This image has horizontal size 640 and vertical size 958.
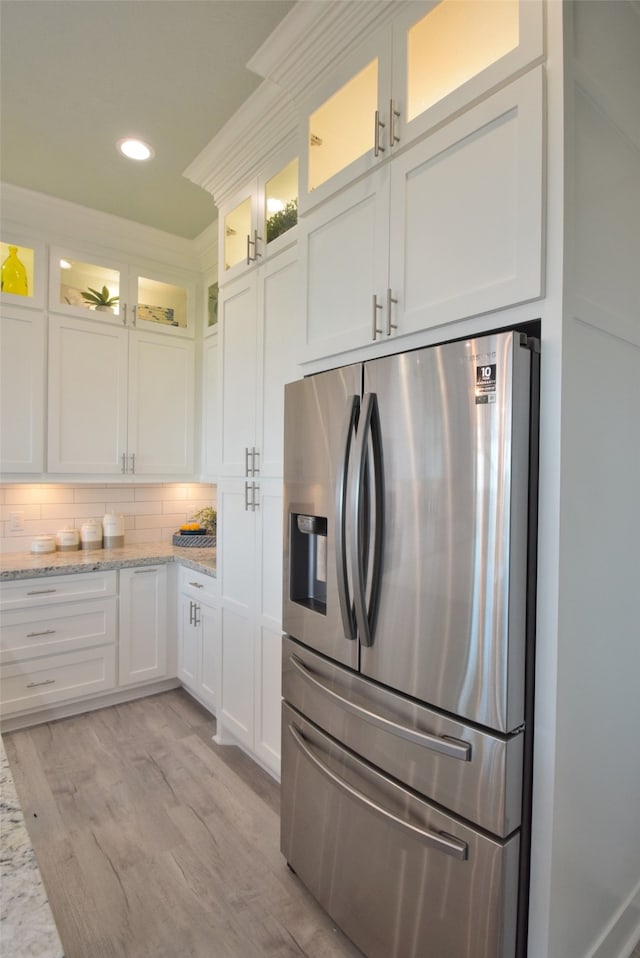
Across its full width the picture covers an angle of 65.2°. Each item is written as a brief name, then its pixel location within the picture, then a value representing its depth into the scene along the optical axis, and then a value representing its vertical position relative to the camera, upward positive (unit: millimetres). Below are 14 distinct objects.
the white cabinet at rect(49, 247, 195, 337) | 3125 +1229
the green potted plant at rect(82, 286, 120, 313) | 3256 +1146
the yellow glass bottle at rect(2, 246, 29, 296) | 2941 +1169
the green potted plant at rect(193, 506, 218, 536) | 3682 -324
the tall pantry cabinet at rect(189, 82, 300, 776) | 2146 +422
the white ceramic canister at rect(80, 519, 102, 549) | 3340 -412
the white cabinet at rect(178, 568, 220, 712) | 2801 -961
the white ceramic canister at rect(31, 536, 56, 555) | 3150 -452
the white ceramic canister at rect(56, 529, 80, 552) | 3283 -437
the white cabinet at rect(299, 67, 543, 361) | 1120 +661
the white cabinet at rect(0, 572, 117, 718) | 2723 -953
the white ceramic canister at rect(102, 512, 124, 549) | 3426 -388
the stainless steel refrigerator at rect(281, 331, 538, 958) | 1098 -432
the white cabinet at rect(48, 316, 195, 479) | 3092 +485
